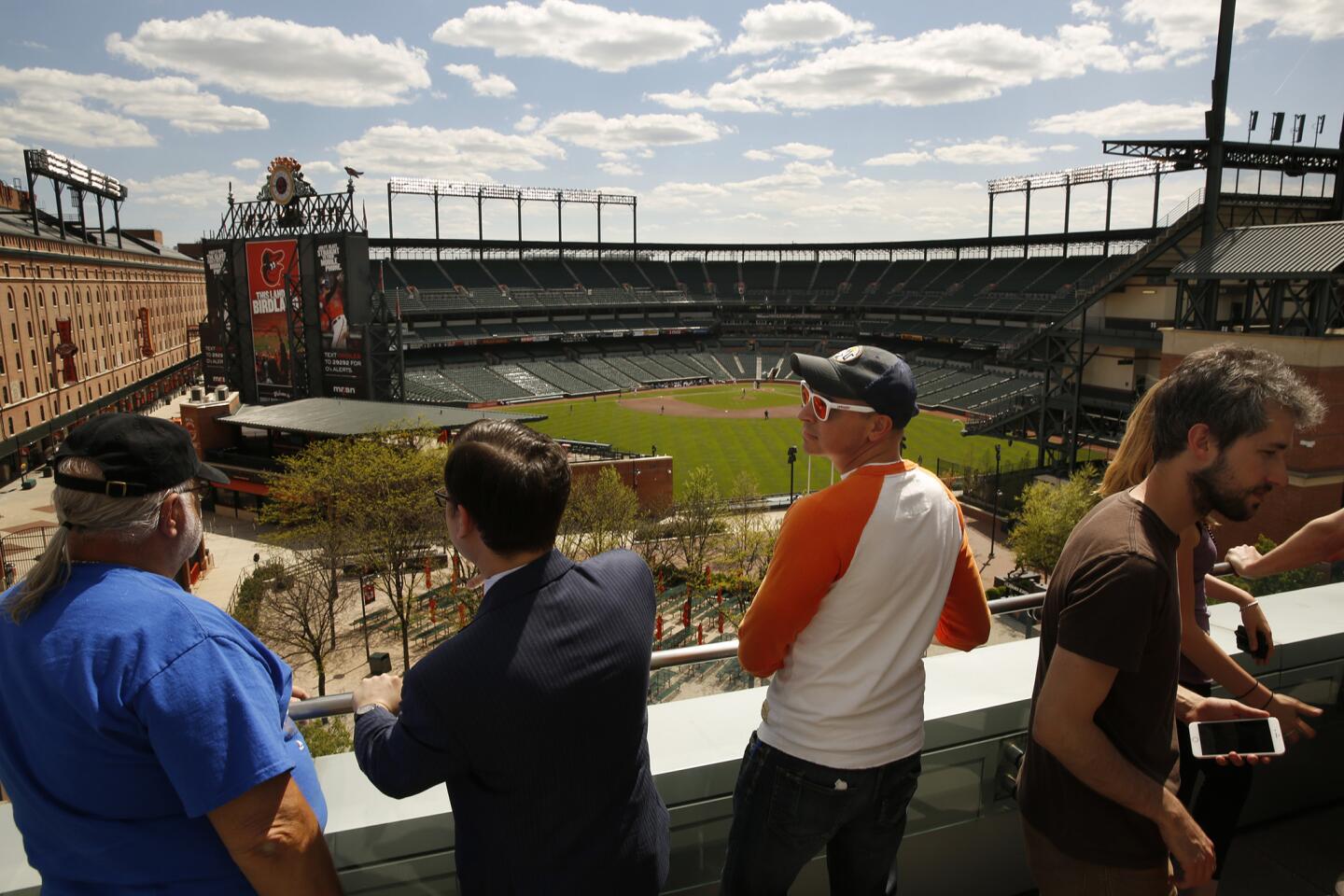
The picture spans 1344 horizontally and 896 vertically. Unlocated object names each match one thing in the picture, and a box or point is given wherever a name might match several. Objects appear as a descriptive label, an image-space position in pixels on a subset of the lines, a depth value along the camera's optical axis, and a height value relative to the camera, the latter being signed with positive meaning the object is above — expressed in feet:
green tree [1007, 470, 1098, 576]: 73.77 -18.79
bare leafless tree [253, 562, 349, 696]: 63.67 -25.12
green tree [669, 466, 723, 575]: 85.10 -22.12
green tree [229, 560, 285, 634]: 65.36 -23.96
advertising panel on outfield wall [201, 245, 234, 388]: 136.46 +3.03
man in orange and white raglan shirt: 8.29 -3.43
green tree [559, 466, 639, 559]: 83.25 -21.35
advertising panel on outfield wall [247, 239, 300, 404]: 130.41 +0.85
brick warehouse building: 128.88 -3.00
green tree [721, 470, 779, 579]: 81.97 -23.39
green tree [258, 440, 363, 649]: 79.20 -21.58
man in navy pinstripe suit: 6.34 -3.16
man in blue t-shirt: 5.84 -2.97
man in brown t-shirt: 7.39 -2.92
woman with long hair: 9.85 -4.58
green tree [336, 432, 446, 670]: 77.02 -19.60
